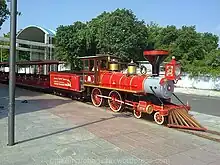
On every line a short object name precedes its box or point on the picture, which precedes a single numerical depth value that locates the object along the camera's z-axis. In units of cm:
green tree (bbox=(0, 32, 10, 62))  6506
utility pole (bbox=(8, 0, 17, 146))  578
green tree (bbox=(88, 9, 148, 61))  2950
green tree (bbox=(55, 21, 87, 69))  3506
